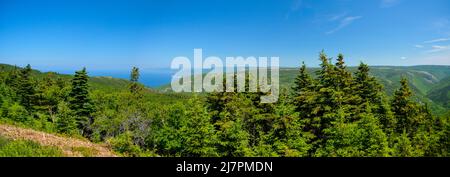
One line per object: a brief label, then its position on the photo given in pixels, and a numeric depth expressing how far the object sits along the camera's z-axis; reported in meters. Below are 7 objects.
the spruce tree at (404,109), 42.53
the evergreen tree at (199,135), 32.25
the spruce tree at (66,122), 49.75
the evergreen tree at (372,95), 40.56
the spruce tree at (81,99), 51.66
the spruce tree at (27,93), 65.25
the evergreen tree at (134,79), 84.44
